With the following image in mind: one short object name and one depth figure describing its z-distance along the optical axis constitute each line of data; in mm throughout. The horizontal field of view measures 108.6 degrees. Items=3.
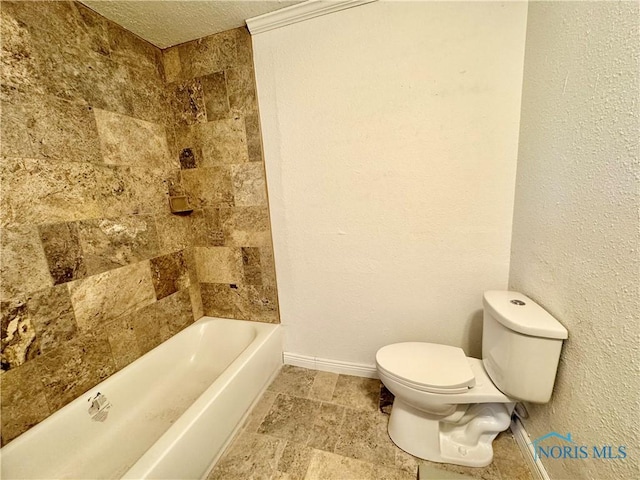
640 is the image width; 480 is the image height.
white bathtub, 886
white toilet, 866
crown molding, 1194
